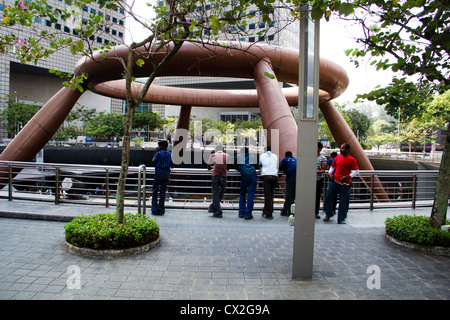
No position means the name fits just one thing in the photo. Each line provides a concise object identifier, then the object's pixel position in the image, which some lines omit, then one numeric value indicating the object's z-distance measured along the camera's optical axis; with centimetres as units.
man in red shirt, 717
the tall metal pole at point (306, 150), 420
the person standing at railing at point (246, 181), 755
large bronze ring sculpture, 1160
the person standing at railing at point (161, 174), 741
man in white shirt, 762
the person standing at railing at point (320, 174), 769
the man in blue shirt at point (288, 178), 776
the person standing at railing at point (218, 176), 762
